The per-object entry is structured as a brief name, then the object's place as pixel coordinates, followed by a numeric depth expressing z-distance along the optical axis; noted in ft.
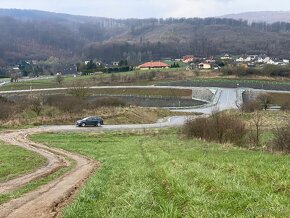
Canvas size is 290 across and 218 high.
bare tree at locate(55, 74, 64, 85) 458.09
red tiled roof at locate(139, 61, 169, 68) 643.58
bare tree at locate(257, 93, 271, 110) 284.94
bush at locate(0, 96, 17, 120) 186.76
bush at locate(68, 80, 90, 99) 298.56
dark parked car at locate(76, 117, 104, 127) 181.98
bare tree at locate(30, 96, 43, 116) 210.79
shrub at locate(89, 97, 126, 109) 261.93
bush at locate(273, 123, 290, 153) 83.41
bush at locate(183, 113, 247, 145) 108.47
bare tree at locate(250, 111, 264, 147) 106.59
